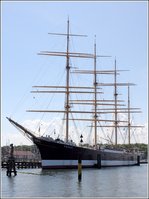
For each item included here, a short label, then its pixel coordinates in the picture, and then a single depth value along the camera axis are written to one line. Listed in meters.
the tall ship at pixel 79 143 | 62.22
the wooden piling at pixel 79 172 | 39.54
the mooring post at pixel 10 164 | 49.59
